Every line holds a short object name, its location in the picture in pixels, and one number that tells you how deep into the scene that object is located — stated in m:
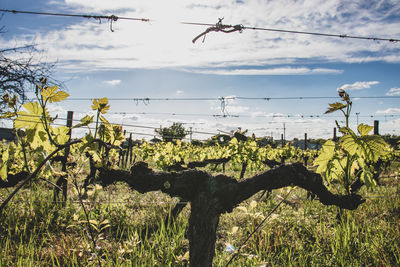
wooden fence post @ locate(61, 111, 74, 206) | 4.89
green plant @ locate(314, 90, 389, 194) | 1.48
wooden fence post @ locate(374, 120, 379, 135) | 11.19
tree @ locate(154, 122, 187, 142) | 53.70
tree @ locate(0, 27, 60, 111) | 3.71
